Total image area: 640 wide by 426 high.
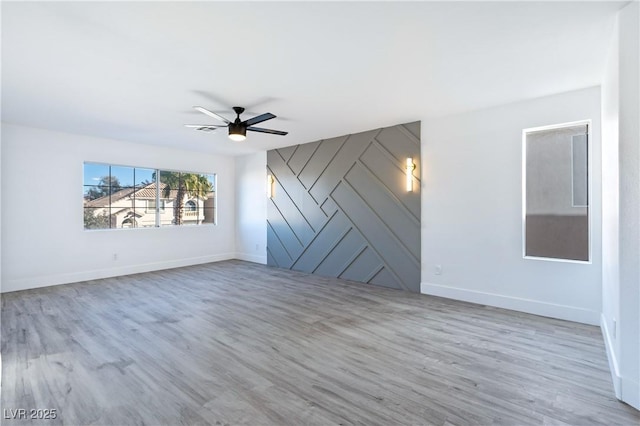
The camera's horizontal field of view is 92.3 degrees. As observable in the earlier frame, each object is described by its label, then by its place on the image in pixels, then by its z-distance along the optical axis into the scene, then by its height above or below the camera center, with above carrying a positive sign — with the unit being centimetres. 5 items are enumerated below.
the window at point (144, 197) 571 +34
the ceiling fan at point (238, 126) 394 +116
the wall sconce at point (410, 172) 473 +65
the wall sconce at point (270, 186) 686 +63
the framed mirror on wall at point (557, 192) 352 +27
